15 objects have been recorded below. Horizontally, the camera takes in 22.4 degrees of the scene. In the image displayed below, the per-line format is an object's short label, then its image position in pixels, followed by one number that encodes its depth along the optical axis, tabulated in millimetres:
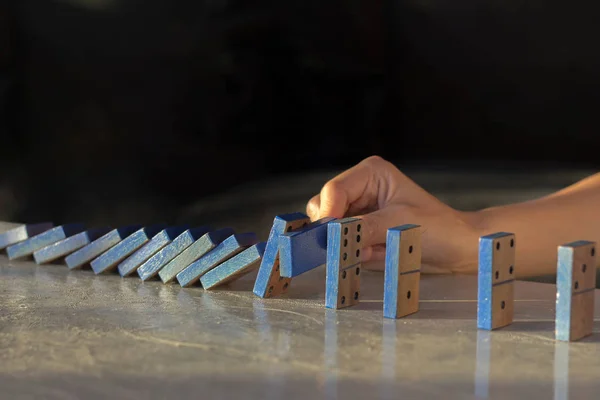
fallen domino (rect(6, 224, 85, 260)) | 966
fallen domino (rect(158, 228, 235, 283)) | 866
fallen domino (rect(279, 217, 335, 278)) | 813
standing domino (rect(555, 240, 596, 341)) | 744
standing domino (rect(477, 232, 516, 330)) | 767
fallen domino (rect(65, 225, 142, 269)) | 925
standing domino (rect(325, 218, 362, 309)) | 810
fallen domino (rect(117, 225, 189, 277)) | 890
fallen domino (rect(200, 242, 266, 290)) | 841
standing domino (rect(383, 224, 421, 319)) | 791
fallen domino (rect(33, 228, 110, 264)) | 945
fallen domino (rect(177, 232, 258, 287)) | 853
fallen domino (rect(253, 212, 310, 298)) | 828
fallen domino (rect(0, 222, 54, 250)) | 1000
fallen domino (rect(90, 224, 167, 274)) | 903
